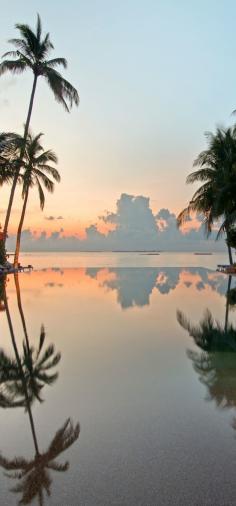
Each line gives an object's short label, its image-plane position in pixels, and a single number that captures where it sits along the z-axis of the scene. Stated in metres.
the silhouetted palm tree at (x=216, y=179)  25.10
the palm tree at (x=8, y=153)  22.69
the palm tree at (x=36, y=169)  29.17
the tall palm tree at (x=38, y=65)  25.23
